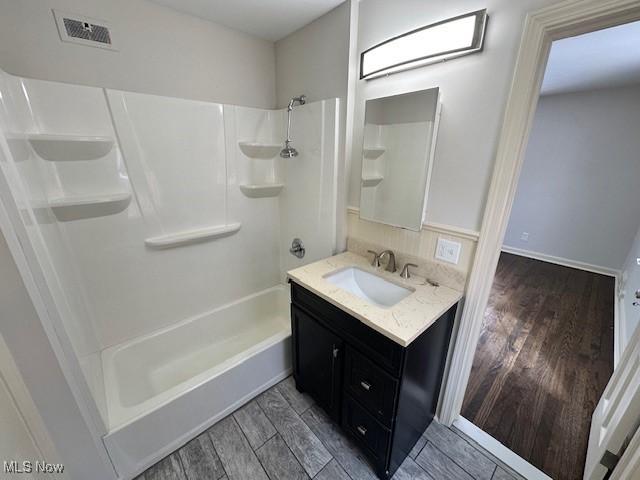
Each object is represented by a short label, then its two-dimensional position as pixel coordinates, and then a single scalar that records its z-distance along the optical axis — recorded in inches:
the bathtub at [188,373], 48.9
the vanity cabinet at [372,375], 42.6
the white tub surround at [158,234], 46.9
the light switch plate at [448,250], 50.2
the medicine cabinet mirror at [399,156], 49.4
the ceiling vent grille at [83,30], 50.2
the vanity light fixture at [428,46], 40.4
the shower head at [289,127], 70.6
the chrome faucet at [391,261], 58.9
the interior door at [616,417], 37.9
